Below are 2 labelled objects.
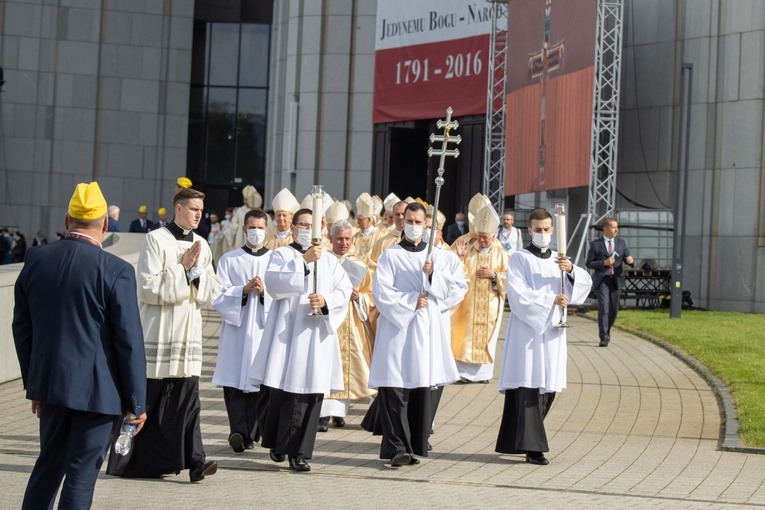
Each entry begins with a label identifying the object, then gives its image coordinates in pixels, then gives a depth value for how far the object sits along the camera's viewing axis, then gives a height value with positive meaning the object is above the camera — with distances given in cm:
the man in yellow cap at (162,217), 2904 +118
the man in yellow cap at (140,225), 3000 +92
